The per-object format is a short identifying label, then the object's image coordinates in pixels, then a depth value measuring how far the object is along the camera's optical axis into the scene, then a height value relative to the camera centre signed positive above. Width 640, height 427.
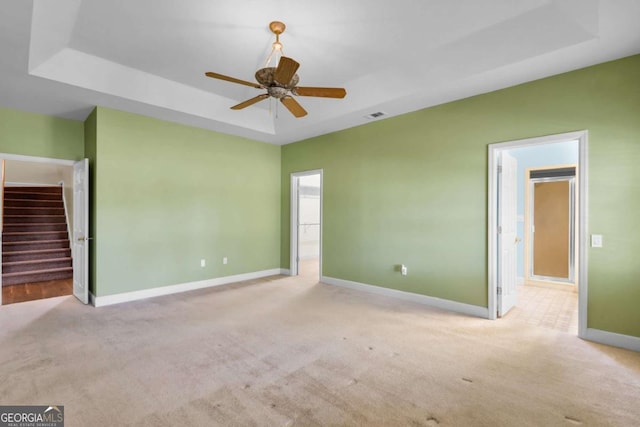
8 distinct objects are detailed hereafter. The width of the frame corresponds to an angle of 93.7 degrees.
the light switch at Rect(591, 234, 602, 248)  3.00 -0.30
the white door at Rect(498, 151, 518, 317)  3.71 -0.28
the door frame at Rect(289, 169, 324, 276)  6.16 -0.32
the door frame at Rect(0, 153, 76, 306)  4.08 +0.77
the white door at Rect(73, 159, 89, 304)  4.13 -0.26
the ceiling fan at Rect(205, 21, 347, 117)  2.44 +1.15
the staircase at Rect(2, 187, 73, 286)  5.43 -0.52
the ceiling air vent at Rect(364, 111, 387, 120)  4.43 +1.45
